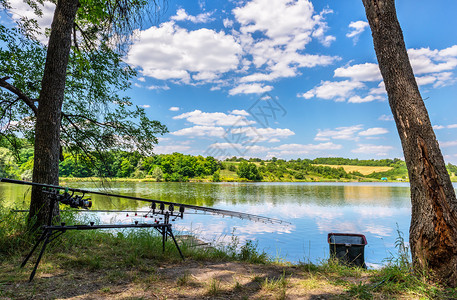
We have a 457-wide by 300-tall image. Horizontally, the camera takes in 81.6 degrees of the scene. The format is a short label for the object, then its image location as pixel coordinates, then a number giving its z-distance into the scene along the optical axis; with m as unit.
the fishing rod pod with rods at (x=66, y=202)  2.82
